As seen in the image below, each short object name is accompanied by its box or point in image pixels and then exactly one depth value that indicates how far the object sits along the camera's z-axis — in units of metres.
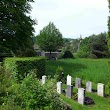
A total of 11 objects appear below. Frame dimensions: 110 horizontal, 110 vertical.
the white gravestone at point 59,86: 8.11
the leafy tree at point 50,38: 31.36
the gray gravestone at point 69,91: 7.70
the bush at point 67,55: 30.71
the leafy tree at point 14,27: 16.99
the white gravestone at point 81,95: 7.22
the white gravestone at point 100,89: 8.47
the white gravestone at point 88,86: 9.04
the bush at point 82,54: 31.51
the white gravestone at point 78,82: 9.66
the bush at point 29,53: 14.39
